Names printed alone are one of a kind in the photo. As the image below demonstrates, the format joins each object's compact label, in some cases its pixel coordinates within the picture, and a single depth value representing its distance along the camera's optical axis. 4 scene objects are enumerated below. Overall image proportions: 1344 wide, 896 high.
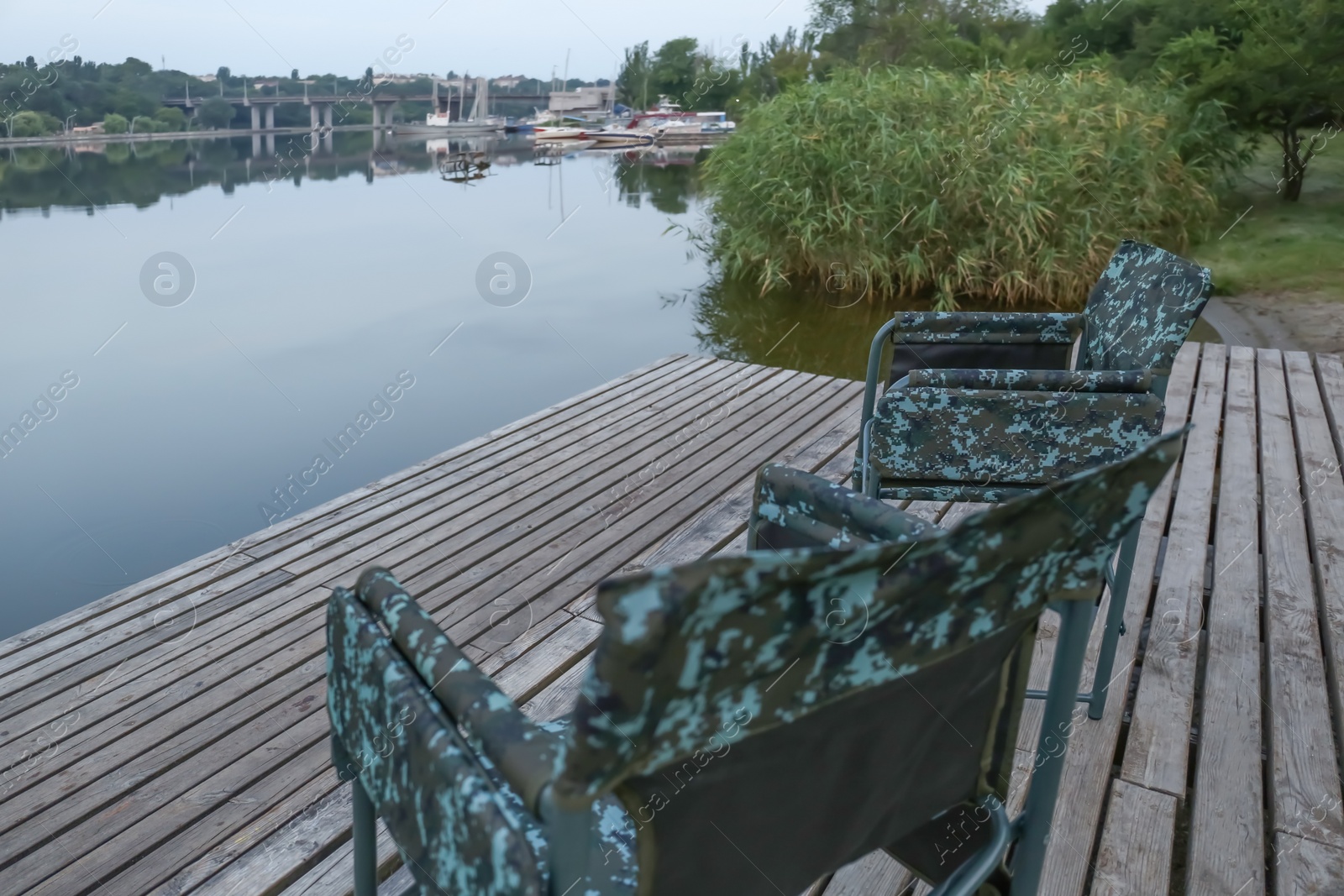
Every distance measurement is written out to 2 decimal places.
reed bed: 6.94
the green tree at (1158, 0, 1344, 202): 8.81
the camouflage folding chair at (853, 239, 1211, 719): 1.72
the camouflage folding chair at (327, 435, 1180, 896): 0.56
